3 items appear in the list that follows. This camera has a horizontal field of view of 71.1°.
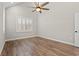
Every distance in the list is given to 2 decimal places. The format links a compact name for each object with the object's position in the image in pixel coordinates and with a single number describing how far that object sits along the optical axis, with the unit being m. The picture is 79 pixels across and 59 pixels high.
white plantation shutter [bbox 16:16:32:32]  3.77
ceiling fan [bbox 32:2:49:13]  2.65
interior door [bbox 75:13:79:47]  2.64
